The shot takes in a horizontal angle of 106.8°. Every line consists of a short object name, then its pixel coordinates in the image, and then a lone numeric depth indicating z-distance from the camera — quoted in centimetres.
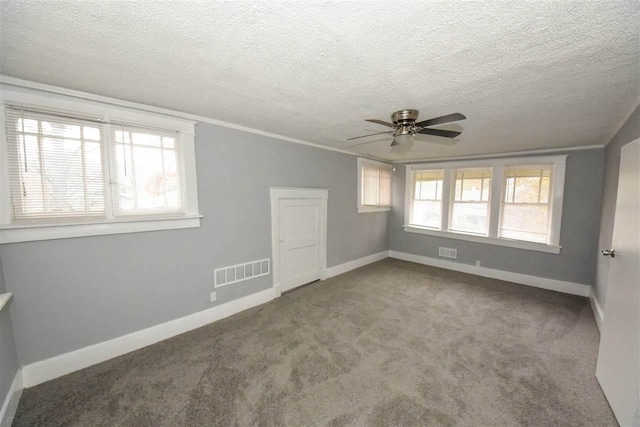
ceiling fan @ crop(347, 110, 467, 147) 227
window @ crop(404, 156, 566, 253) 409
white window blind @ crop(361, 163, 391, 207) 521
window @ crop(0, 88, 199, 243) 188
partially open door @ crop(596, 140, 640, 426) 162
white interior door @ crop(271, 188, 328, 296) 366
